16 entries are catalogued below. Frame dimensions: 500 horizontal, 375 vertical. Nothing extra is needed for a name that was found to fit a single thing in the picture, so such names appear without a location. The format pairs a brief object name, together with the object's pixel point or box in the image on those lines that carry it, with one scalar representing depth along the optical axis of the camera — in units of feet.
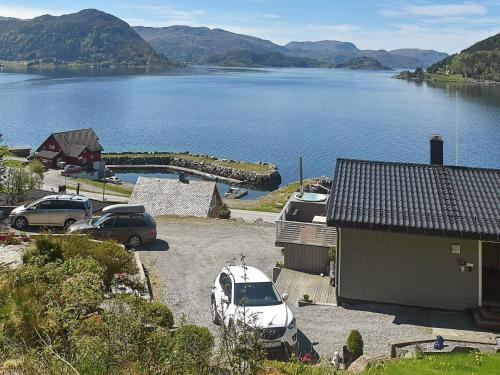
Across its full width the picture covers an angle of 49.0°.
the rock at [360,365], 37.86
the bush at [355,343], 41.65
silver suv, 84.74
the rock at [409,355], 39.89
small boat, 226.17
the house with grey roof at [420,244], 52.39
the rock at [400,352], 40.81
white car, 42.53
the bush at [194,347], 25.41
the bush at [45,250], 51.57
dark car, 74.64
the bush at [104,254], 52.54
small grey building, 120.67
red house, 251.80
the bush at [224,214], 131.03
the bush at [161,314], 41.28
